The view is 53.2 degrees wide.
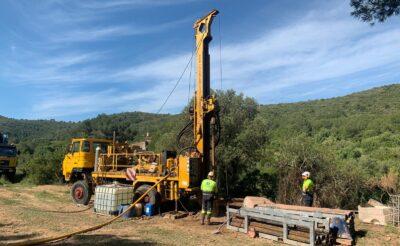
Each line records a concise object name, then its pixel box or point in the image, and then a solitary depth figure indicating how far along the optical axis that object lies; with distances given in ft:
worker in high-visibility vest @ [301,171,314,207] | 40.55
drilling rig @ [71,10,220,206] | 44.27
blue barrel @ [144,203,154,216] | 44.37
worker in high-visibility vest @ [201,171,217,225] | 39.75
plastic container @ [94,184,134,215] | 45.70
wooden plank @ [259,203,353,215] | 34.81
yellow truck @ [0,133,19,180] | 91.76
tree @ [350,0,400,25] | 39.17
